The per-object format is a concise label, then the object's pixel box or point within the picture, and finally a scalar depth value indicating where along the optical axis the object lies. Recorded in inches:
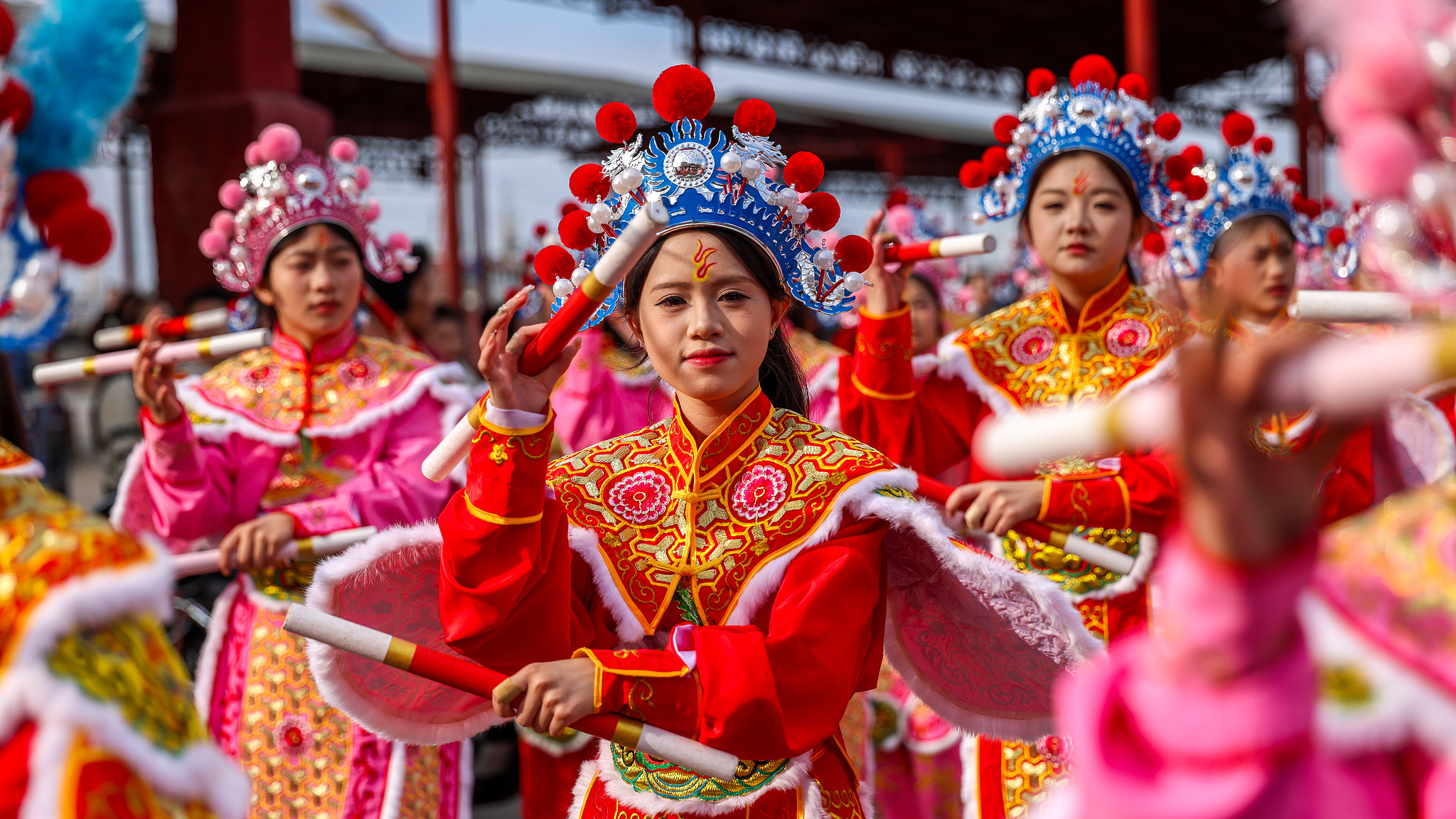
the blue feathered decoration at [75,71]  51.9
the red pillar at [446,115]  397.7
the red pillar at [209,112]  295.0
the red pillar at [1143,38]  293.1
